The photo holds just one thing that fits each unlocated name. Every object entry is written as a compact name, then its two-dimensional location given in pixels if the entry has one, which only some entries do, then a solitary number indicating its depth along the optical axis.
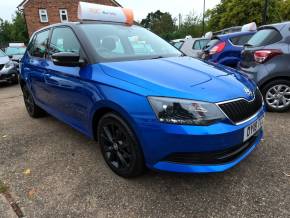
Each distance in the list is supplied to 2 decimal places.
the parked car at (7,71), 7.35
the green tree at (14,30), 40.67
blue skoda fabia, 1.66
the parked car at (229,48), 4.82
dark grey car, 3.27
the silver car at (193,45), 7.88
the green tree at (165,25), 38.78
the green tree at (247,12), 16.08
